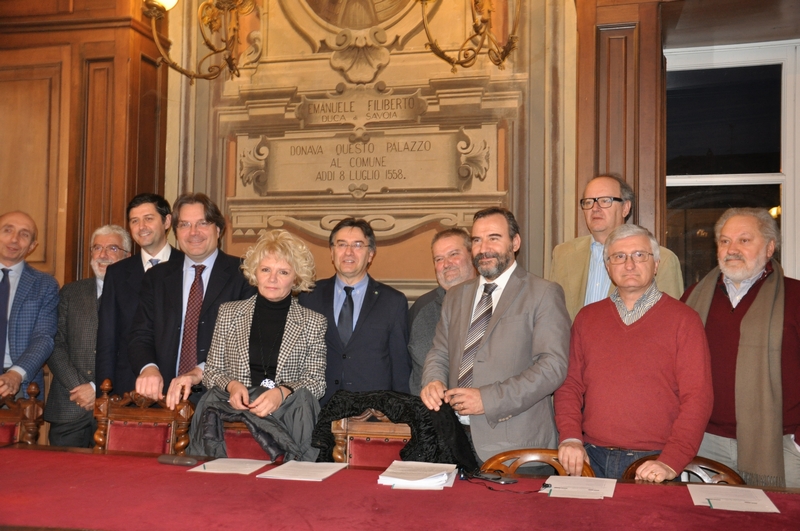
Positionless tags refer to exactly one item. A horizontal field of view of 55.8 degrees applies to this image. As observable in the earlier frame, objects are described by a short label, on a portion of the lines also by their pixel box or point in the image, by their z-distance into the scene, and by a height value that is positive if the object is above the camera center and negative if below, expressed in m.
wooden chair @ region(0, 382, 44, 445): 2.91 -0.53
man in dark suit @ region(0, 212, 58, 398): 3.94 -0.10
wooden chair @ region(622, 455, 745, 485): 2.31 -0.56
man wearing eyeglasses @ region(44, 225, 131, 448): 3.97 -0.41
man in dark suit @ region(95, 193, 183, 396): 3.68 -0.06
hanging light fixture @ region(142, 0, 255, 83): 3.72 +1.38
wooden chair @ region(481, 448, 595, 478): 2.46 -0.56
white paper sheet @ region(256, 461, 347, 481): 2.24 -0.56
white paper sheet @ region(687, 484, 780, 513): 1.93 -0.54
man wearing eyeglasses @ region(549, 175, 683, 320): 3.51 +0.23
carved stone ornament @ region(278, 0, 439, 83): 4.92 +1.70
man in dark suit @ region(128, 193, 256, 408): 3.47 -0.04
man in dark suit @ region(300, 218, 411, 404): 3.33 -0.14
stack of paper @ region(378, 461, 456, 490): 2.12 -0.54
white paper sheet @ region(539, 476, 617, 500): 2.04 -0.55
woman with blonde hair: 2.73 -0.29
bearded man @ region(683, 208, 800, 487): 2.85 -0.23
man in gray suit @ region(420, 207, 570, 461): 2.77 -0.23
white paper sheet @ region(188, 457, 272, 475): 2.31 -0.56
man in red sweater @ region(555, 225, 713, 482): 2.58 -0.30
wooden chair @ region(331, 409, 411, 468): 2.61 -0.52
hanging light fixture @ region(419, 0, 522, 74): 3.77 +1.31
